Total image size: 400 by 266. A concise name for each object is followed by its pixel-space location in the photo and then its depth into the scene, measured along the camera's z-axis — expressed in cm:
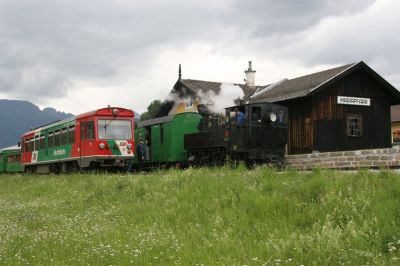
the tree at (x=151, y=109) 6862
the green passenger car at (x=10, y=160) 3618
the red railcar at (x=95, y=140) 2058
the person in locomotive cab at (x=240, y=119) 1778
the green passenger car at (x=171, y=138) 2225
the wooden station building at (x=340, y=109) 2491
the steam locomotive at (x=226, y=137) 1777
